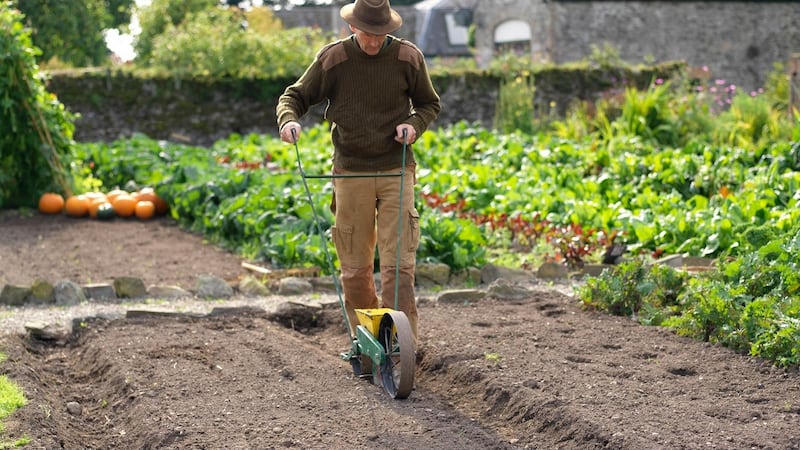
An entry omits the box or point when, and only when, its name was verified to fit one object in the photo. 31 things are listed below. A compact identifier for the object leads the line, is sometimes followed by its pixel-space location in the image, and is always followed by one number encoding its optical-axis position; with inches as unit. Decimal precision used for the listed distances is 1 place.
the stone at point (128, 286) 350.9
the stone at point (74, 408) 236.7
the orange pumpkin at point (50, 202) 534.0
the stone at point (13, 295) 341.7
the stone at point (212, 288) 353.4
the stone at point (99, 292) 349.7
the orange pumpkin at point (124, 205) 537.3
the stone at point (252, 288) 356.5
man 242.7
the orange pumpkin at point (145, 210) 536.1
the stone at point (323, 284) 357.1
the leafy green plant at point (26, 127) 511.8
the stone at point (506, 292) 330.3
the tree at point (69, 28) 1273.4
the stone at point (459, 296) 329.4
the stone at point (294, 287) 355.9
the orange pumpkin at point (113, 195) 544.7
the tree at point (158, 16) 1459.2
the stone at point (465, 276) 364.8
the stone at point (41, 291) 343.0
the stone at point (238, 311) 320.1
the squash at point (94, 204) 534.9
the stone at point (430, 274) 359.6
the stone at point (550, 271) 369.4
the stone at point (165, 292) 353.7
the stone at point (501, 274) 364.8
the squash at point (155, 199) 547.8
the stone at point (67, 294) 343.0
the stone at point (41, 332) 296.8
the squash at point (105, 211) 528.7
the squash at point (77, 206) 532.4
